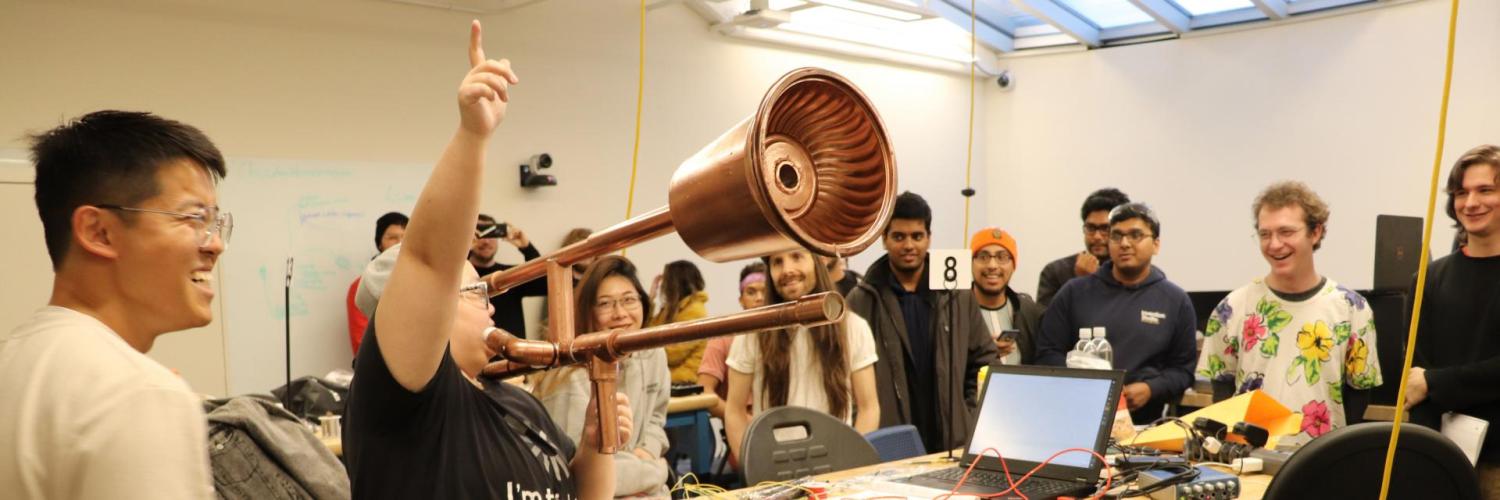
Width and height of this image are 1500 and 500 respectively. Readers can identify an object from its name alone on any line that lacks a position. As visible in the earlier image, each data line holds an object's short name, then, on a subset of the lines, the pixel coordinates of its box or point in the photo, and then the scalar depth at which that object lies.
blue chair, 3.30
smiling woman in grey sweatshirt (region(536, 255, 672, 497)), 3.11
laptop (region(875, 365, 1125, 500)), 2.59
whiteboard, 5.50
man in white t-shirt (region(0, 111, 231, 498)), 1.06
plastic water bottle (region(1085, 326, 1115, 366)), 3.85
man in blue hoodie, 4.05
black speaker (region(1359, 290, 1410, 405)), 4.20
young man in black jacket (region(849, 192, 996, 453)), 3.98
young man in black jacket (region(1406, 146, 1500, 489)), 2.95
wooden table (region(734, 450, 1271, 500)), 2.58
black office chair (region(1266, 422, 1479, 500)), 1.87
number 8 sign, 3.31
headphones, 2.86
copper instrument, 0.89
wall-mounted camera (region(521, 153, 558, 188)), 6.48
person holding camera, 5.92
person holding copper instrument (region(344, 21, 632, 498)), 1.10
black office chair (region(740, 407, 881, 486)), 2.91
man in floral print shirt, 3.32
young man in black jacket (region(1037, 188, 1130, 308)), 5.62
